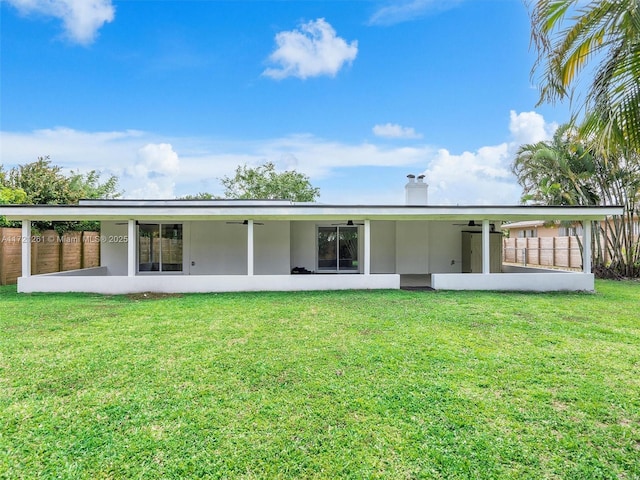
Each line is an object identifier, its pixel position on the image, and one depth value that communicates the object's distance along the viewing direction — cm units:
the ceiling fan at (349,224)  1351
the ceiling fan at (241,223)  1324
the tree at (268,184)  3212
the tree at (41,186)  1527
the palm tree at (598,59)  362
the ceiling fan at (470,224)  1395
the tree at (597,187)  1484
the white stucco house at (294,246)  1077
